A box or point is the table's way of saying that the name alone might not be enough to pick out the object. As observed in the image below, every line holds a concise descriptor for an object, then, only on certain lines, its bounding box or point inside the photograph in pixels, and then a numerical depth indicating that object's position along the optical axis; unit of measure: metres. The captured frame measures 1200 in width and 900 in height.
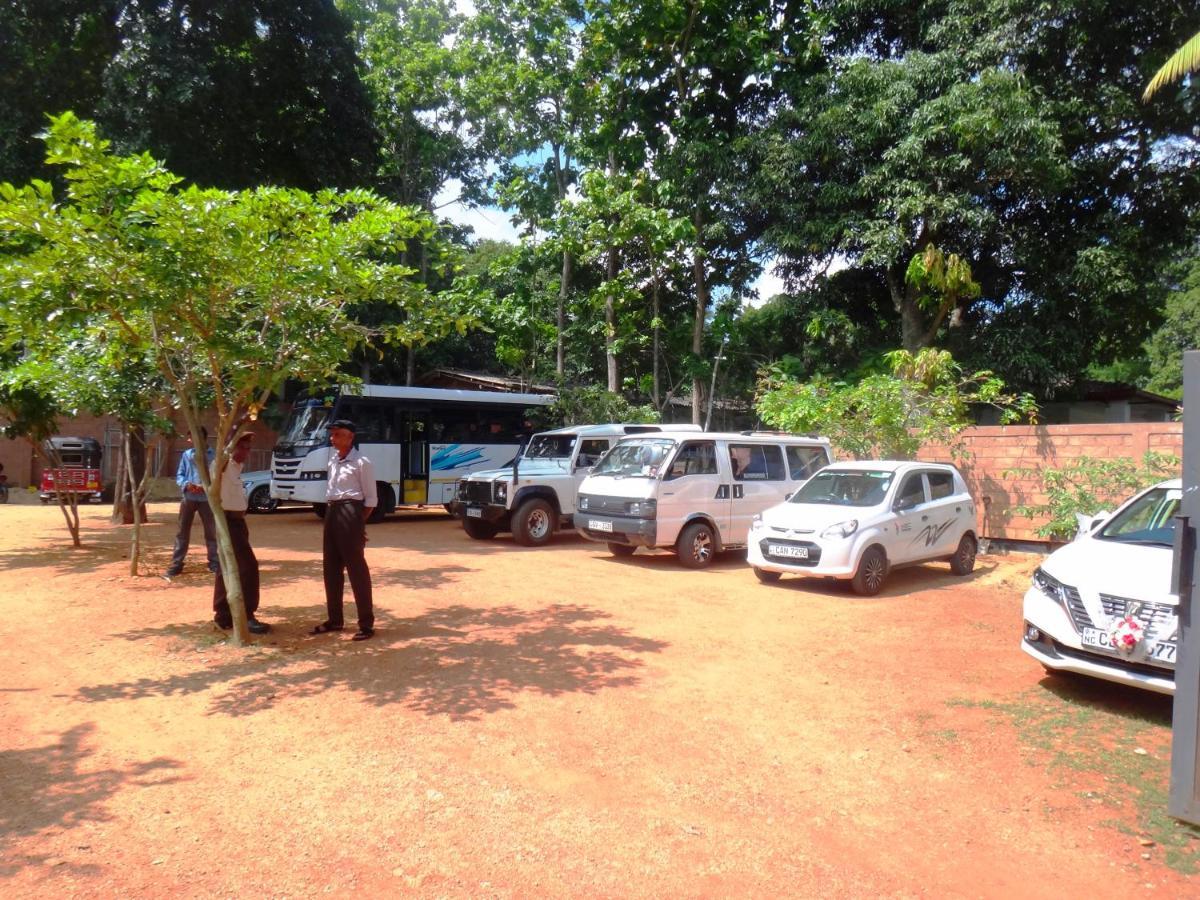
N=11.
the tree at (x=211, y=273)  5.37
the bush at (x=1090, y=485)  10.00
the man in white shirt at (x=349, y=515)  6.67
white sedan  4.74
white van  11.05
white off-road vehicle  13.60
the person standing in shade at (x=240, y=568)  7.01
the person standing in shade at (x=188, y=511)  8.87
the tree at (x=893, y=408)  12.62
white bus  16.14
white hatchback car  9.20
